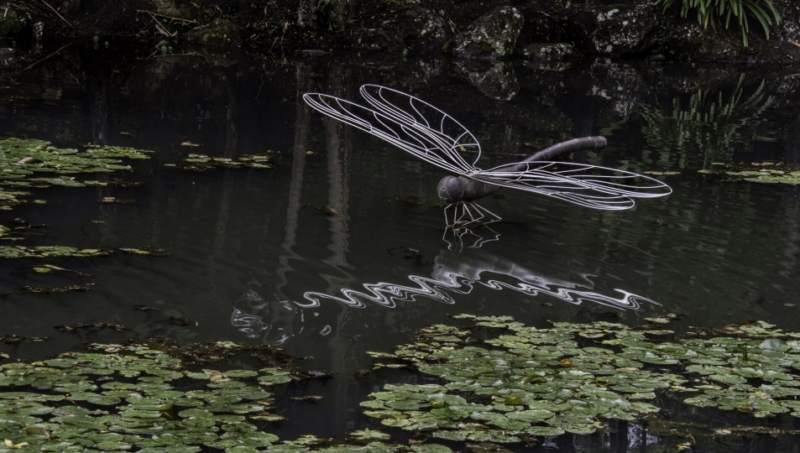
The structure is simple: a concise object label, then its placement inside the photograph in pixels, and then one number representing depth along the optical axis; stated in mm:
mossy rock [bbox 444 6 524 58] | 18562
